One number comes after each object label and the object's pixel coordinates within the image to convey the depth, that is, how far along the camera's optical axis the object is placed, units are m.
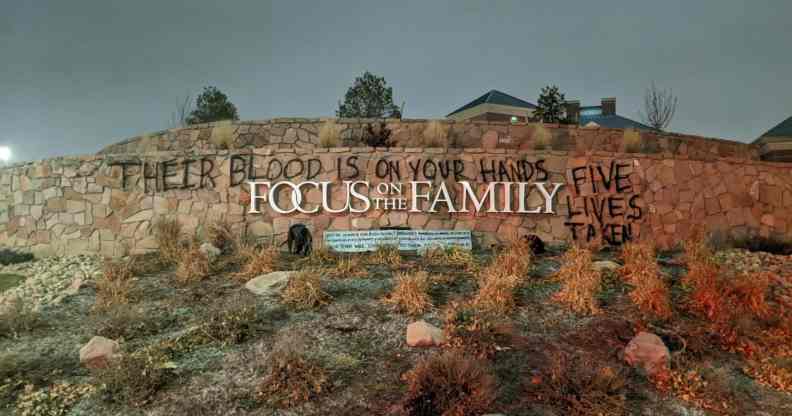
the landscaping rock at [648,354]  4.44
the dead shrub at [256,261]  7.56
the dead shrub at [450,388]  3.67
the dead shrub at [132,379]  4.05
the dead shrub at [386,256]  8.21
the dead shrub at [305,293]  6.05
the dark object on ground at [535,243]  9.15
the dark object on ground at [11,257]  10.08
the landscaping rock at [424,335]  4.84
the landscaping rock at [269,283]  6.59
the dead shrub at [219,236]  9.36
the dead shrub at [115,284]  6.54
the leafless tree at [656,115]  23.62
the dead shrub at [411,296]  5.77
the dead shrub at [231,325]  5.09
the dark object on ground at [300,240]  9.12
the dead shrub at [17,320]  5.70
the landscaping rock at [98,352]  4.71
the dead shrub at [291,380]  3.96
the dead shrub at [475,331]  4.71
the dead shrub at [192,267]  7.47
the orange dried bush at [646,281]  5.73
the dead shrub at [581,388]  3.81
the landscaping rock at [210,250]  8.60
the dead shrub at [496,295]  5.77
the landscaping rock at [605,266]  7.48
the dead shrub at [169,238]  8.72
